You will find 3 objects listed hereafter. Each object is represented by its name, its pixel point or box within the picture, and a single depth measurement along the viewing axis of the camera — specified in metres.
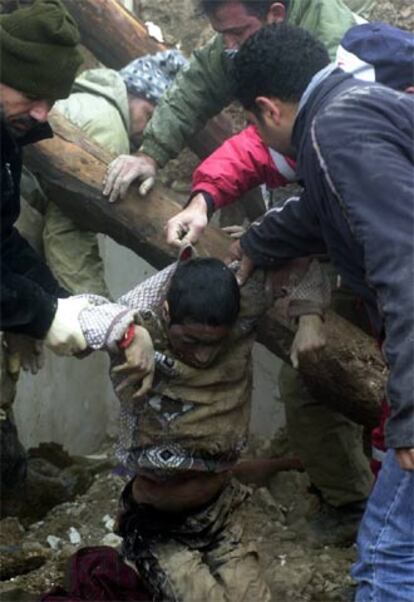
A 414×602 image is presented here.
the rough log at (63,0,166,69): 10.61
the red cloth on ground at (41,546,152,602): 7.94
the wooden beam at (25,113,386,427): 8.31
